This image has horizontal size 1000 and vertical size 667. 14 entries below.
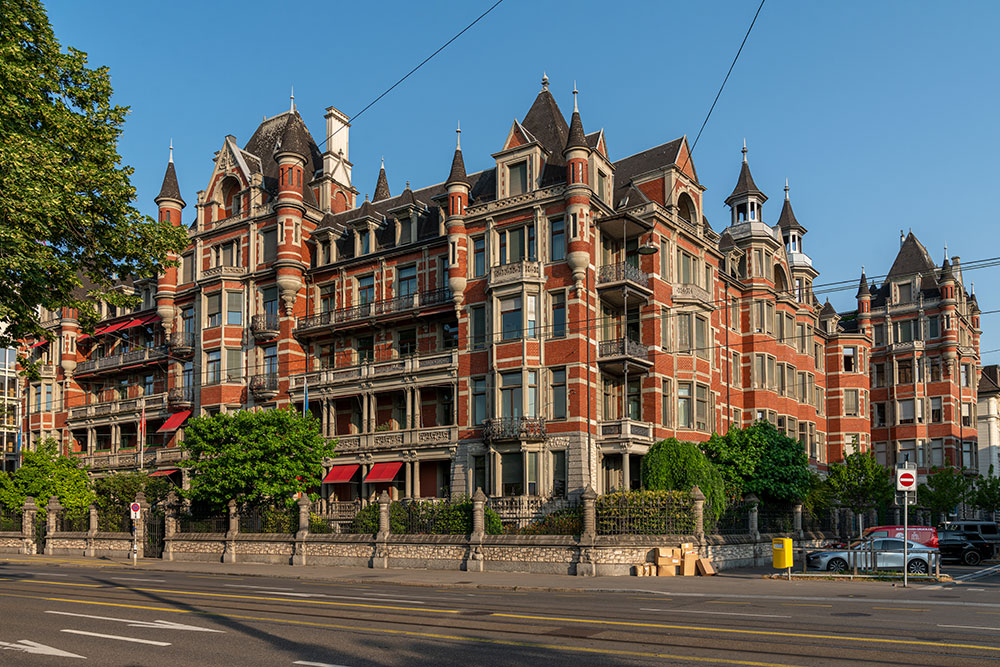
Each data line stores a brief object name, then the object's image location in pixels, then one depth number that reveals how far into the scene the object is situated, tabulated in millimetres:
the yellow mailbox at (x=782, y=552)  29688
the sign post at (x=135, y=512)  41203
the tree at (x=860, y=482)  58125
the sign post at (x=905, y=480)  26109
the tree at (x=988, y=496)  66188
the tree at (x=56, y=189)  17859
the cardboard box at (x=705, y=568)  32094
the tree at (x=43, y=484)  52219
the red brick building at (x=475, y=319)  42875
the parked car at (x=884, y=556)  31344
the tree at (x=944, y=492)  64938
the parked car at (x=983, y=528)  45459
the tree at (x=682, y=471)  38938
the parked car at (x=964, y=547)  41344
